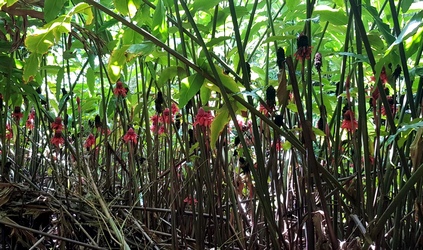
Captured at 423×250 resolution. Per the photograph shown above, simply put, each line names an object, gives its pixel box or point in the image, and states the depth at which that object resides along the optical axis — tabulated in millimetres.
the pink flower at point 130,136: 2782
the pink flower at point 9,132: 3569
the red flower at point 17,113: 3220
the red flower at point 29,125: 4085
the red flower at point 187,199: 2777
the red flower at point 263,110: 2296
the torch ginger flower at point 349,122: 1993
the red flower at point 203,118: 1992
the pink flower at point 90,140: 3410
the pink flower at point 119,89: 2798
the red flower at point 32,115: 4125
